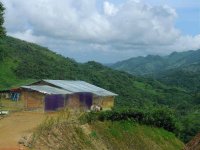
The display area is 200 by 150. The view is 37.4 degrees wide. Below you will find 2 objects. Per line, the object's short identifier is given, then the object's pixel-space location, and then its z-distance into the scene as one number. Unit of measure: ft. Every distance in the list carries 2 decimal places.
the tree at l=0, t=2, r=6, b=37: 77.91
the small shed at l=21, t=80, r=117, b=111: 76.58
